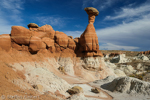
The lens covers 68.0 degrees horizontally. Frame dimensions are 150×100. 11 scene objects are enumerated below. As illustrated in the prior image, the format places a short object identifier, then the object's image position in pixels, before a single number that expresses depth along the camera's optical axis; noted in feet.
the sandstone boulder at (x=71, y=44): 72.69
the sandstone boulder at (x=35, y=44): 52.37
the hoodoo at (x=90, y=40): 71.26
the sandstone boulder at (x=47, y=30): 69.51
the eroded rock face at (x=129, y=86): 37.79
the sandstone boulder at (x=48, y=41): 63.99
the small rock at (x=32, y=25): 95.76
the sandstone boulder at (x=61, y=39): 69.46
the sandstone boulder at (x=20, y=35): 49.75
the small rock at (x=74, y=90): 32.12
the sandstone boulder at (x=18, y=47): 49.42
